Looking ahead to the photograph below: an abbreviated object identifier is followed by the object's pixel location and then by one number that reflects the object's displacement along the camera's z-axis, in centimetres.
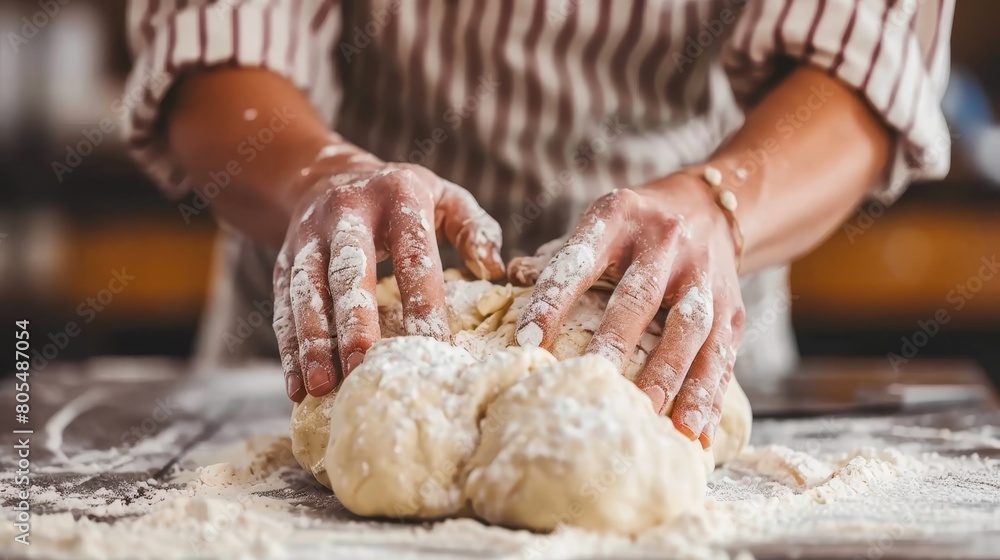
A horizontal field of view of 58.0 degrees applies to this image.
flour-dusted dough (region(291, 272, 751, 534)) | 82
